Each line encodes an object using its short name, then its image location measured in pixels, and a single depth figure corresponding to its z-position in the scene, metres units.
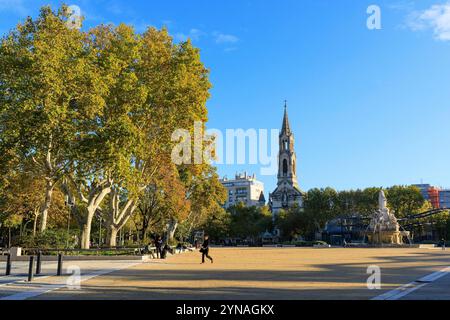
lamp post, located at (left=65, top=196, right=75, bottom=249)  30.67
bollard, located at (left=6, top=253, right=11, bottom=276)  17.16
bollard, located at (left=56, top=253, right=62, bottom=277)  17.07
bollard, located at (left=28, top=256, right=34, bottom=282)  14.94
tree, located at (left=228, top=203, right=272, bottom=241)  118.56
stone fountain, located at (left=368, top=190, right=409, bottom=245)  64.56
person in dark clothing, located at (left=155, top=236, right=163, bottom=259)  31.09
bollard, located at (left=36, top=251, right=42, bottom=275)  17.13
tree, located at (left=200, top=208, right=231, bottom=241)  98.25
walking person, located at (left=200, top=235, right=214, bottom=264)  24.05
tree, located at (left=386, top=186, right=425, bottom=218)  90.50
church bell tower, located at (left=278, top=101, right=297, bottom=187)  150.00
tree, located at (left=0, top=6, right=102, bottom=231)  26.02
